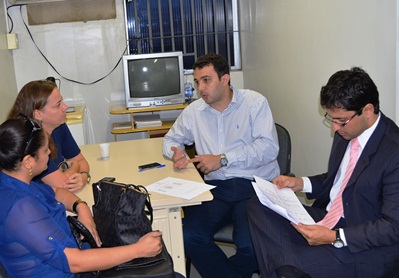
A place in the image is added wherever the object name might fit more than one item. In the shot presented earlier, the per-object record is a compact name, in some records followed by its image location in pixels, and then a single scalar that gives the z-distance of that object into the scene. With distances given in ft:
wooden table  7.39
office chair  9.77
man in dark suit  5.85
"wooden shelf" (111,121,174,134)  15.98
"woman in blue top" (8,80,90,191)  7.77
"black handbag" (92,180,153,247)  5.95
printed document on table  7.45
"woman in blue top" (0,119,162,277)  5.22
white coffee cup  9.81
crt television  16.14
